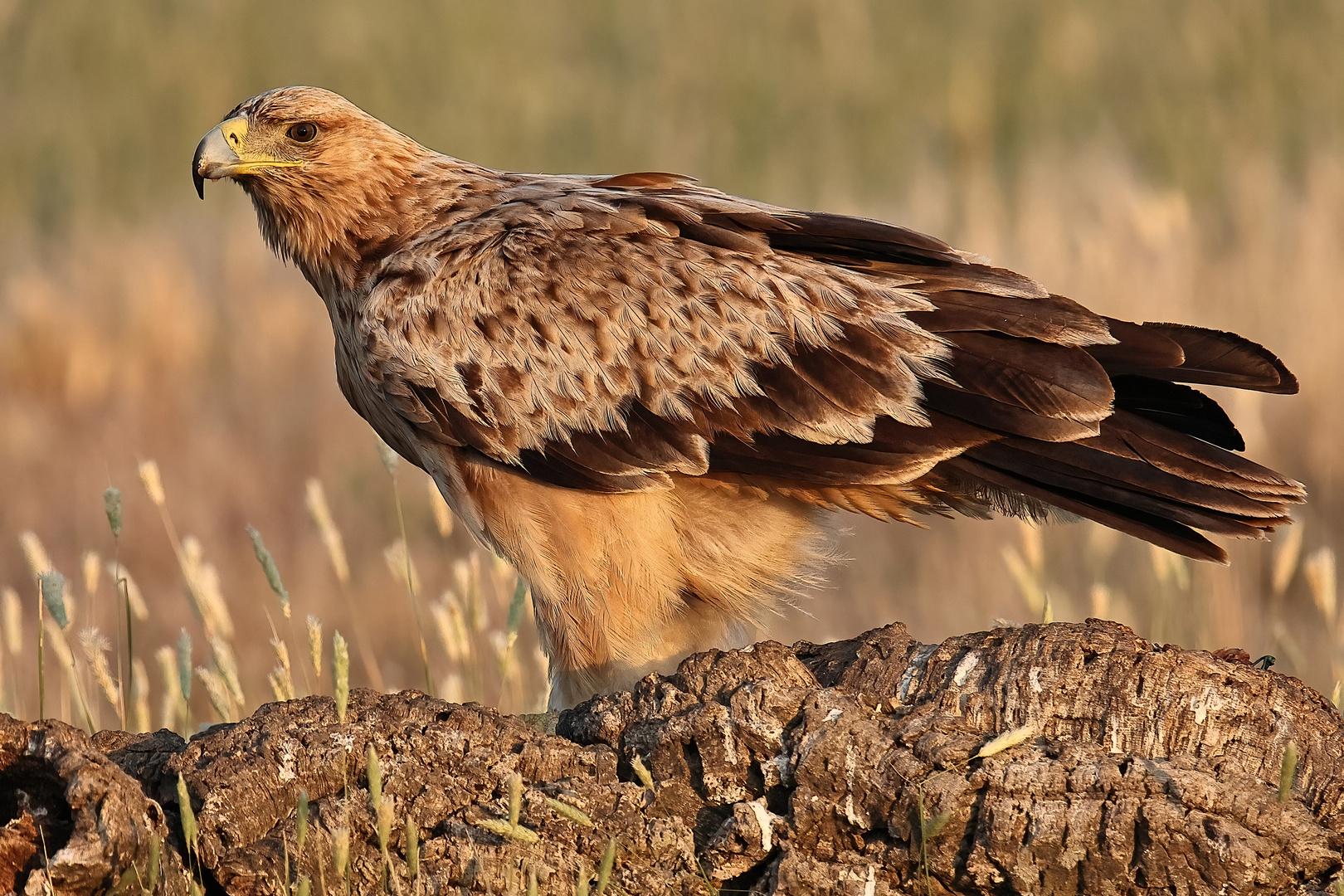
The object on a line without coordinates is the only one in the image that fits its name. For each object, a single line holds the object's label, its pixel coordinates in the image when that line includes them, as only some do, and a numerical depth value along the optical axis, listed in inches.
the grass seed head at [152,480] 378.3
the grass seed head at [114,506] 346.3
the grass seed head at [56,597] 326.0
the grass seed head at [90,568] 378.3
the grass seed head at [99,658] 337.7
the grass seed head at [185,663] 353.4
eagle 352.2
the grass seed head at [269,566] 360.7
